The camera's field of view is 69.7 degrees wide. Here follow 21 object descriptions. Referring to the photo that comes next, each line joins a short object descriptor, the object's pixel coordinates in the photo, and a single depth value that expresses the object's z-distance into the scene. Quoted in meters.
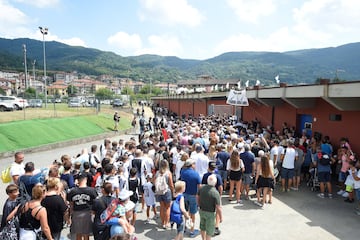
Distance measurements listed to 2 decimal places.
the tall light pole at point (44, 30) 33.81
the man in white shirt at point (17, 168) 6.21
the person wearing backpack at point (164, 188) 6.20
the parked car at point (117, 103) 51.19
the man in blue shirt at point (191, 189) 6.16
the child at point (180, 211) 5.34
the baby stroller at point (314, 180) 9.14
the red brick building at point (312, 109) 9.88
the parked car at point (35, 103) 34.80
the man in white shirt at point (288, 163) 8.73
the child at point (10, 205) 4.43
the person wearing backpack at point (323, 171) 8.41
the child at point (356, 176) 7.49
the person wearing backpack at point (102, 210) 4.22
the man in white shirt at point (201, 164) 7.57
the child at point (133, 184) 6.23
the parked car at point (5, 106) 28.07
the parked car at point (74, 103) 39.78
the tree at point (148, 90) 142.41
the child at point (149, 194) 6.67
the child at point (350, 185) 7.69
